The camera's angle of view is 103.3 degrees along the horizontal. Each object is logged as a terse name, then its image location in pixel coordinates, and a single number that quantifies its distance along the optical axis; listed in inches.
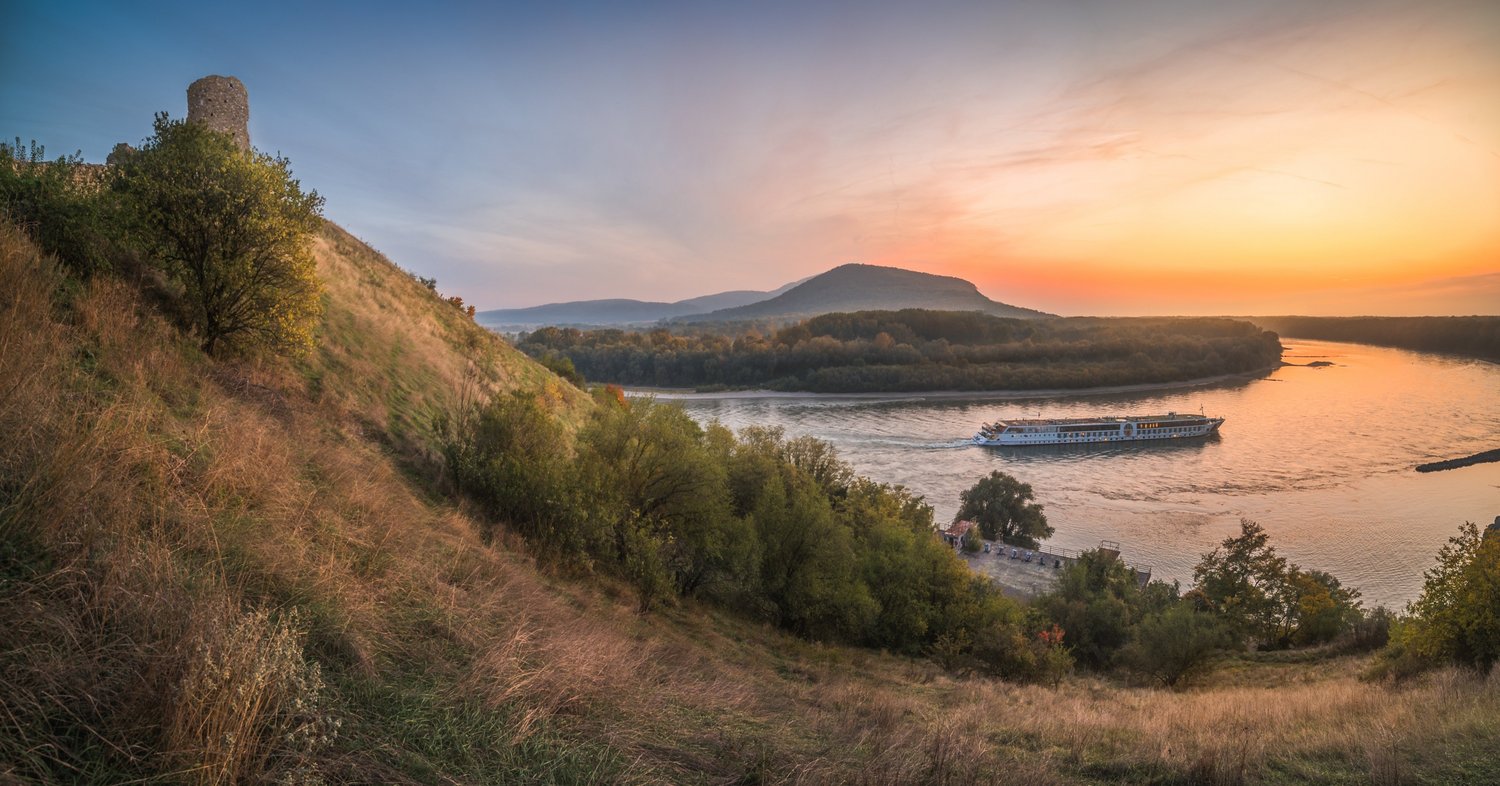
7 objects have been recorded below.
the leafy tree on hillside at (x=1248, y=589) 976.9
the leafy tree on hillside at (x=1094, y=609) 984.9
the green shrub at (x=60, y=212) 335.0
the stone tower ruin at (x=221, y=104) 699.4
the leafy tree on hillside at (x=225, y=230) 391.5
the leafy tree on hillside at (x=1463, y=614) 455.2
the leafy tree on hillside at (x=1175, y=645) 789.2
